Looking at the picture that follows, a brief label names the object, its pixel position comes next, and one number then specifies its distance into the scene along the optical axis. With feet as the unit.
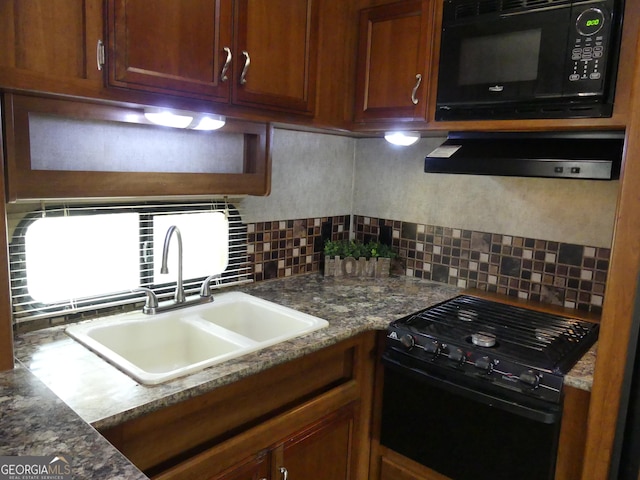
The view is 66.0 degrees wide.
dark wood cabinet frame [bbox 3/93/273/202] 4.13
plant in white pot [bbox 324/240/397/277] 7.91
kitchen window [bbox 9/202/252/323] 5.05
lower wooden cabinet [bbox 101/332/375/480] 4.09
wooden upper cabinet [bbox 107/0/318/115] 4.33
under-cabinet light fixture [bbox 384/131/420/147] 6.96
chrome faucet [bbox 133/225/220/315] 5.57
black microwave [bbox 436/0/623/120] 5.09
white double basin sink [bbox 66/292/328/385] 5.18
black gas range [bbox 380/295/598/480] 4.81
